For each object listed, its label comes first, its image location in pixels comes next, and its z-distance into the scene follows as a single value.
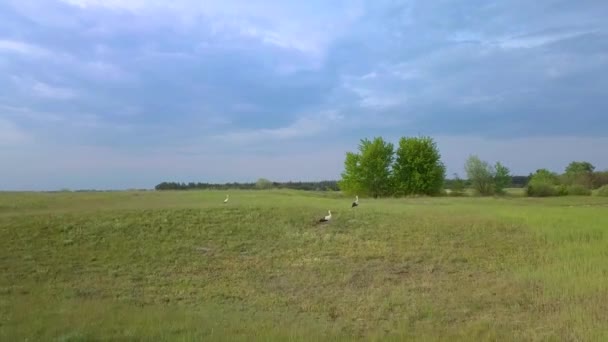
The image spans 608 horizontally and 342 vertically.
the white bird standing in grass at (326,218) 29.72
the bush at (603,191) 71.14
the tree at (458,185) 91.13
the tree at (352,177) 82.69
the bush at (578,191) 76.59
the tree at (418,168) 79.94
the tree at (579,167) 114.84
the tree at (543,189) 77.75
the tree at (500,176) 87.50
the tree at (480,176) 87.06
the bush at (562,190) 77.50
